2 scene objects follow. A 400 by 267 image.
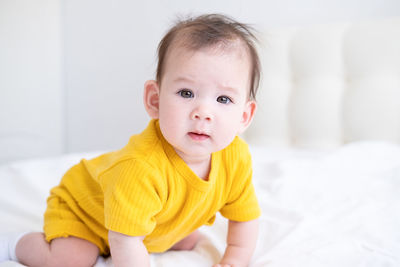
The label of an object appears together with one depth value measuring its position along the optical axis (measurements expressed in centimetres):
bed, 93
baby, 71
